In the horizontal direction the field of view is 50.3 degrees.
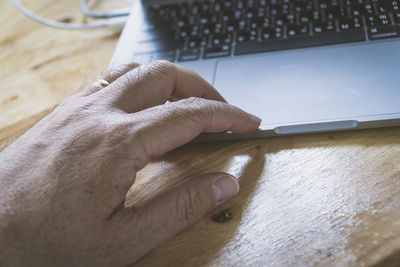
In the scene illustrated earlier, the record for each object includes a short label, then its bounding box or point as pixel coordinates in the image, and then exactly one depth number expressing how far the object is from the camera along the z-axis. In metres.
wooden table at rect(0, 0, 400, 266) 0.49
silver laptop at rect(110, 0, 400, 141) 0.62
